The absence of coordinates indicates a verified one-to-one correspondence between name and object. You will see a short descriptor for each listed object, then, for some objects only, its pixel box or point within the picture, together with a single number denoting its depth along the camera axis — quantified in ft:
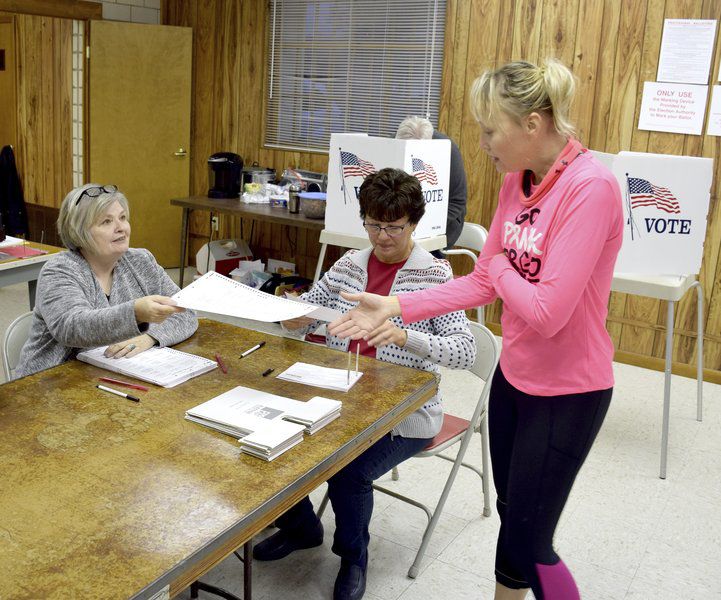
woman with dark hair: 6.84
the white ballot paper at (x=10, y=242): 10.85
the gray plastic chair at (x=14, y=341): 6.96
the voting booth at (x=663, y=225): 10.25
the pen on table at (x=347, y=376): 6.14
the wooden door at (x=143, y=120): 18.88
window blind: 16.62
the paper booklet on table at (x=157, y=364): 6.04
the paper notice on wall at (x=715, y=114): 13.30
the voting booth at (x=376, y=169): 11.10
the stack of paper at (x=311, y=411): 5.22
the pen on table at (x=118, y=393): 5.59
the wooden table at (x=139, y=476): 3.59
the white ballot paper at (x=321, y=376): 6.08
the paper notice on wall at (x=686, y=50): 13.29
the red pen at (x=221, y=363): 6.34
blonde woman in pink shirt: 4.58
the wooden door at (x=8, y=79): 22.68
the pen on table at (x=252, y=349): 6.73
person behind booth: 13.43
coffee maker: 18.45
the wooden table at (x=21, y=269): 10.07
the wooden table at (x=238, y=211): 15.85
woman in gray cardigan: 6.35
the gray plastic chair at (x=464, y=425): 7.52
